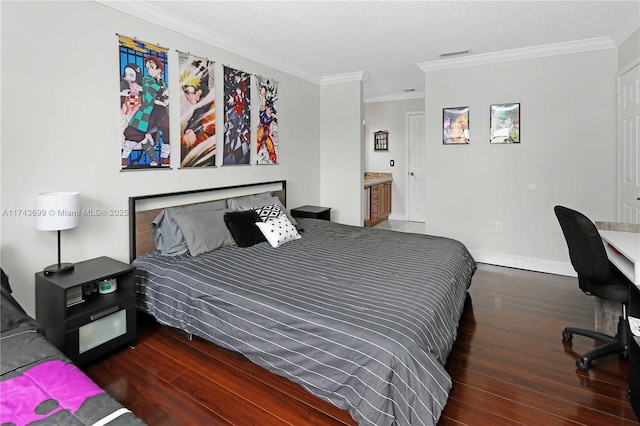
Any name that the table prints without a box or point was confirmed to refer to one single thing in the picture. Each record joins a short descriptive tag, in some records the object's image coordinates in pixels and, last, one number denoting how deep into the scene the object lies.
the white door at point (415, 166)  7.00
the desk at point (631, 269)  1.81
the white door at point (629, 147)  3.29
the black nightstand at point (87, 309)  2.13
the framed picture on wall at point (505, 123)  4.26
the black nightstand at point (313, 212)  4.67
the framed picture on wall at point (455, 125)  4.57
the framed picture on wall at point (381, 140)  7.41
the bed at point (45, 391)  1.15
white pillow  3.29
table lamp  2.23
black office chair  2.22
